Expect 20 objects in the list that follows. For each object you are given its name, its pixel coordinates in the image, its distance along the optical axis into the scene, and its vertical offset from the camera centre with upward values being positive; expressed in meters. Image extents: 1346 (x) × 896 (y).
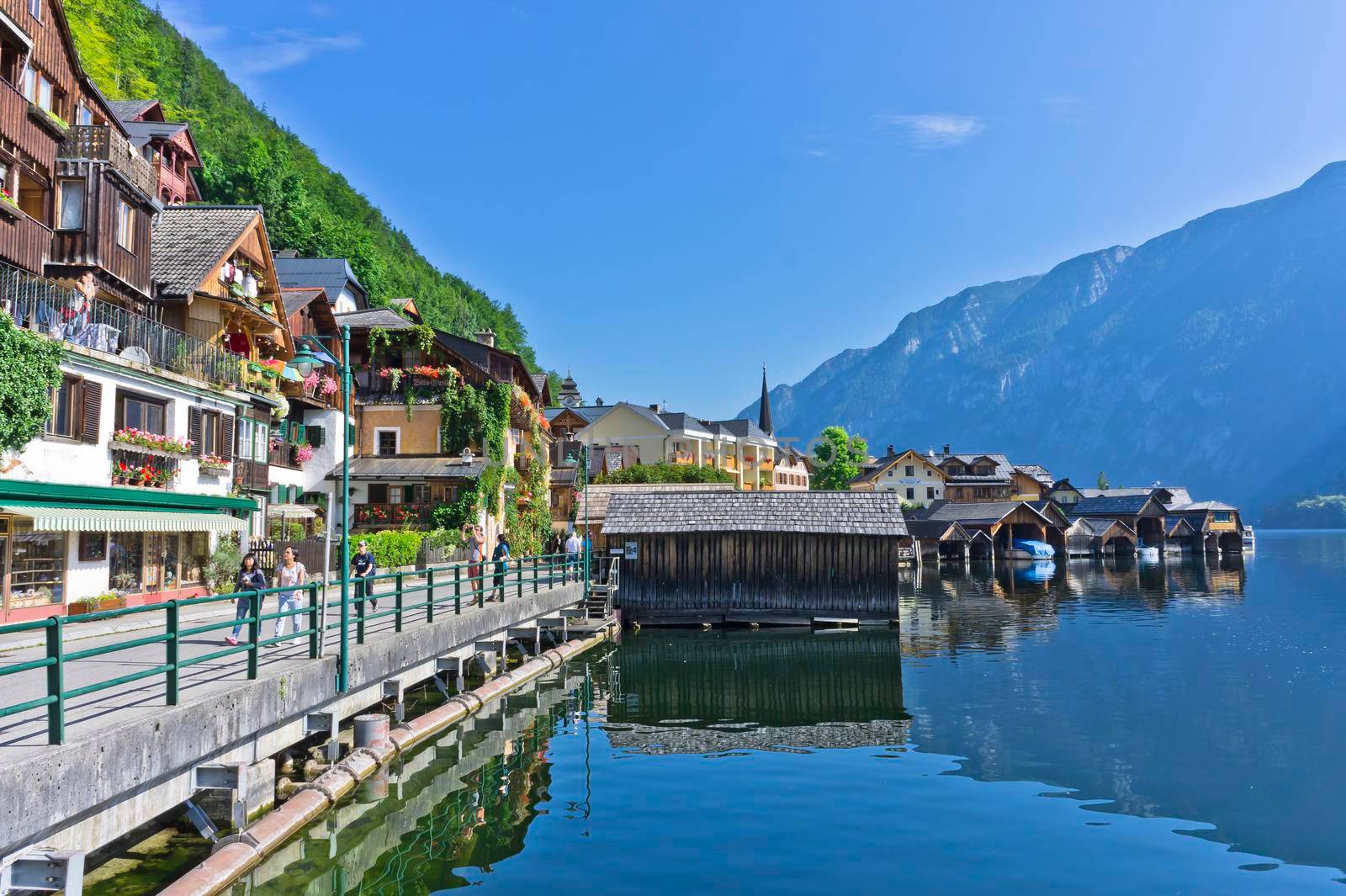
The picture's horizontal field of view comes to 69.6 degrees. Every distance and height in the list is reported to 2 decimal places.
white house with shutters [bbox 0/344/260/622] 21.66 +0.72
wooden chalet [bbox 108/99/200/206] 52.09 +21.02
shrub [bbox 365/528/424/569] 38.12 -1.11
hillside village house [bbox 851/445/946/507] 136.00 +5.31
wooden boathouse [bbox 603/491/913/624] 38.09 -1.63
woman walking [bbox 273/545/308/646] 19.52 -1.11
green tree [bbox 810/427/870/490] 112.94 +6.77
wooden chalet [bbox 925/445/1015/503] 134.00 +5.13
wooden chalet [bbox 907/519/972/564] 98.50 -2.72
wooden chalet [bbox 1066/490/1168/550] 111.44 +0.07
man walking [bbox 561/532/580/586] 38.41 -1.47
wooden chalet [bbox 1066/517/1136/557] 104.75 -2.36
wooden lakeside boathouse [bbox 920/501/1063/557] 100.50 -0.70
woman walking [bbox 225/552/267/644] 18.11 -1.09
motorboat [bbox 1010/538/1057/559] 98.81 -3.67
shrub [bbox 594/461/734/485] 74.56 +3.32
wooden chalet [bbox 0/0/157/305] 27.38 +10.26
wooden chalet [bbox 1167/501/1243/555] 110.44 -1.50
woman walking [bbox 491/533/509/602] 27.84 -1.24
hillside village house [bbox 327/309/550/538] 48.69 +5.21
